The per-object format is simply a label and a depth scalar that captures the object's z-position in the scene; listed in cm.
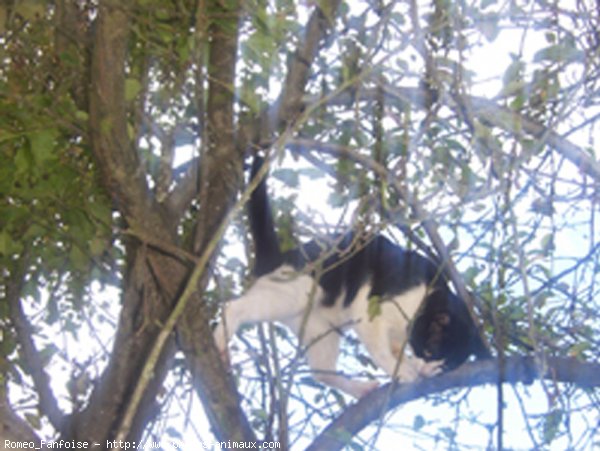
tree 216
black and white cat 322
